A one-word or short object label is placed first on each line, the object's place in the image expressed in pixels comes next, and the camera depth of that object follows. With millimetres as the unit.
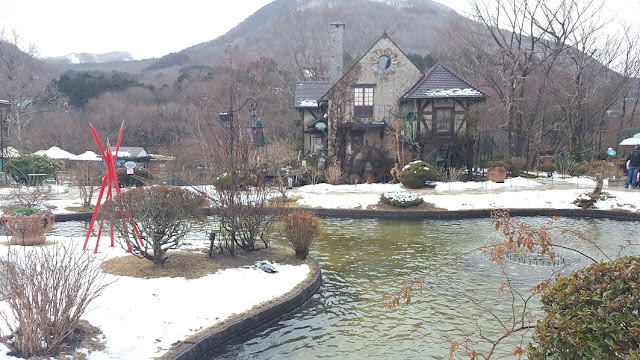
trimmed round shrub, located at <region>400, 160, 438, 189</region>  21438
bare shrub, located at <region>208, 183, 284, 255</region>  9531
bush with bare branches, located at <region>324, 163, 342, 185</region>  23312
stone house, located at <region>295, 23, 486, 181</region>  25016
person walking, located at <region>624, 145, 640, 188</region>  19297
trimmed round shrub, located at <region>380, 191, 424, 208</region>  17047
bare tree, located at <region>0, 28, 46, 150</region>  36656
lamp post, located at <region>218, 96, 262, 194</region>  9594
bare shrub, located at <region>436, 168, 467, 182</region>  22859
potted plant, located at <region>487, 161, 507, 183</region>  22375
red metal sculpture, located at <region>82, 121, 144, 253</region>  9164
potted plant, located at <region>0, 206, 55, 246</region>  9859
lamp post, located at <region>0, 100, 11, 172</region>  25383
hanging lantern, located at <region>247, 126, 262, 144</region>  10469
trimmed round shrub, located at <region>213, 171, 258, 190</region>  9820
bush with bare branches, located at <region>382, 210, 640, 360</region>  2621
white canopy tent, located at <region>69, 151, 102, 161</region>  28506
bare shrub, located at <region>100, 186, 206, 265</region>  7715
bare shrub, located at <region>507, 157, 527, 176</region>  24094
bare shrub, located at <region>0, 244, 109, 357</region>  4633
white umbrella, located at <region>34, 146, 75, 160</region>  28156
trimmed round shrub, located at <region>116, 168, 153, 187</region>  24958
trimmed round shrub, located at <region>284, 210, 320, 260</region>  9383
